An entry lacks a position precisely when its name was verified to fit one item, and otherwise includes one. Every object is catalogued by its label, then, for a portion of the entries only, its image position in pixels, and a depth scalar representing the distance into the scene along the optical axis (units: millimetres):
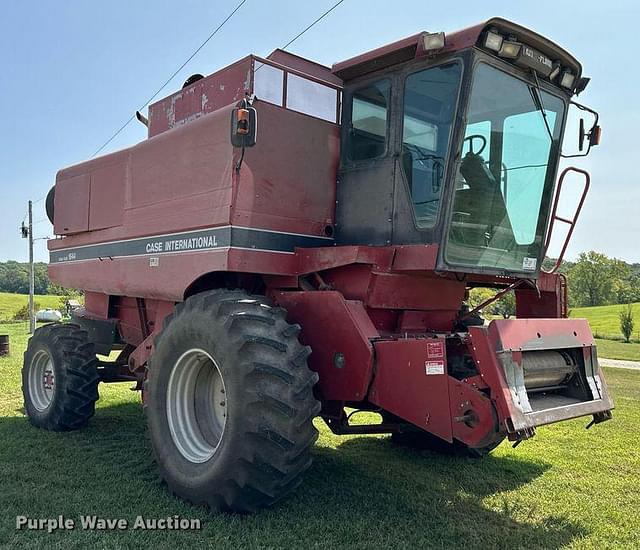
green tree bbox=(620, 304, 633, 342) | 33344
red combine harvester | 3734
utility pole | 29453
